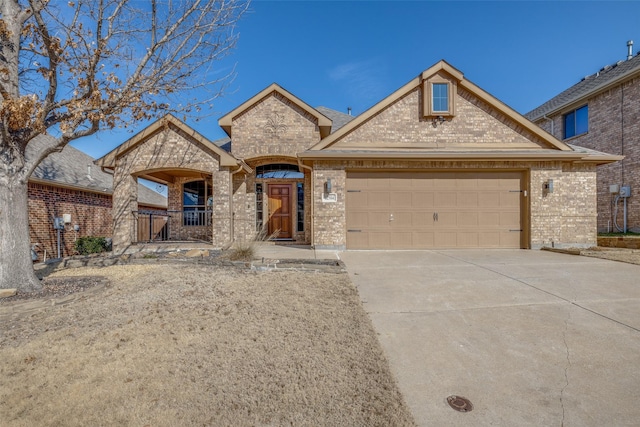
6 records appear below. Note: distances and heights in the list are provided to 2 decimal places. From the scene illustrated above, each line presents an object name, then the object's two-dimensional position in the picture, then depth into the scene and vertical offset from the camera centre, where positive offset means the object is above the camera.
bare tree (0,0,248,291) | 4.75 +1.79
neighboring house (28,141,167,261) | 10.17 +0.38
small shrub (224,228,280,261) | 6.61 -0.95
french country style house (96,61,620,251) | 9.12 +1.15
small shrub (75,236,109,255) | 10.88 -1.30
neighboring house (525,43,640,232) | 11.65 +3.59
